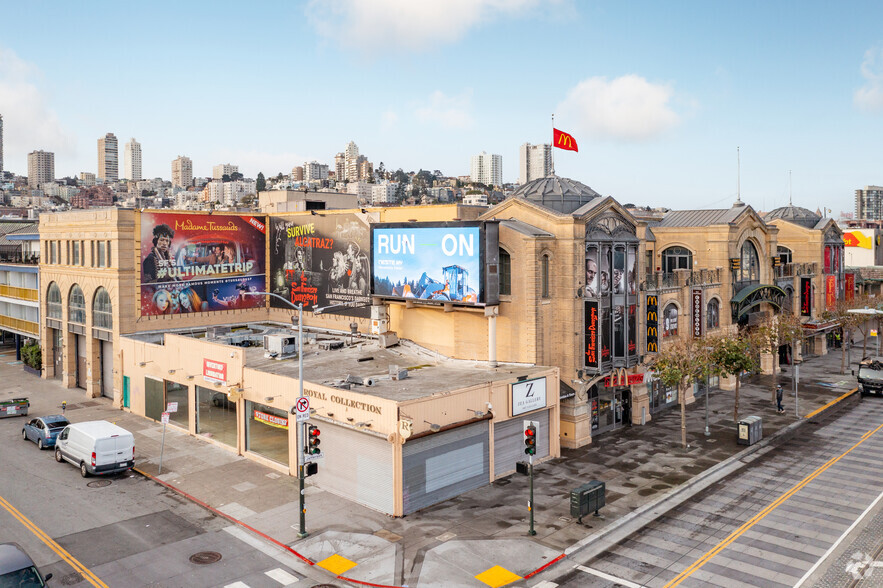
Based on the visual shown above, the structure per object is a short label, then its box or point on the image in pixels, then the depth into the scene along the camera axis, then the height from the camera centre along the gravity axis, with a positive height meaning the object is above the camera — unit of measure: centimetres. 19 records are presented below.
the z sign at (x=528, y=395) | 3250 -606
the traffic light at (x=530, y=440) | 2527 -635
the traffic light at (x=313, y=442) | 2511 -633
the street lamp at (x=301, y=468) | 2472 -730
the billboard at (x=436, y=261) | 3584 +96
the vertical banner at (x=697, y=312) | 4800 -273
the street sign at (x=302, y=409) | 2605 -524
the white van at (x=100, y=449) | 3136 -824
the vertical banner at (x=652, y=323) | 4134 -304
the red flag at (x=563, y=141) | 4084 +859
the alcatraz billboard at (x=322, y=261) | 4828 +138
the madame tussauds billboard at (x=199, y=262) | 4934 +145
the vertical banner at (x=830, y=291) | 6794 -182
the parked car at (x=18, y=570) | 1781 -801
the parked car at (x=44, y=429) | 3597 -832
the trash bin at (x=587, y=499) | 2560 -886
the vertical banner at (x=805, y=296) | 6388 -221
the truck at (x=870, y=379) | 4928 -804
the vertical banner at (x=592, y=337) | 3719 -350
